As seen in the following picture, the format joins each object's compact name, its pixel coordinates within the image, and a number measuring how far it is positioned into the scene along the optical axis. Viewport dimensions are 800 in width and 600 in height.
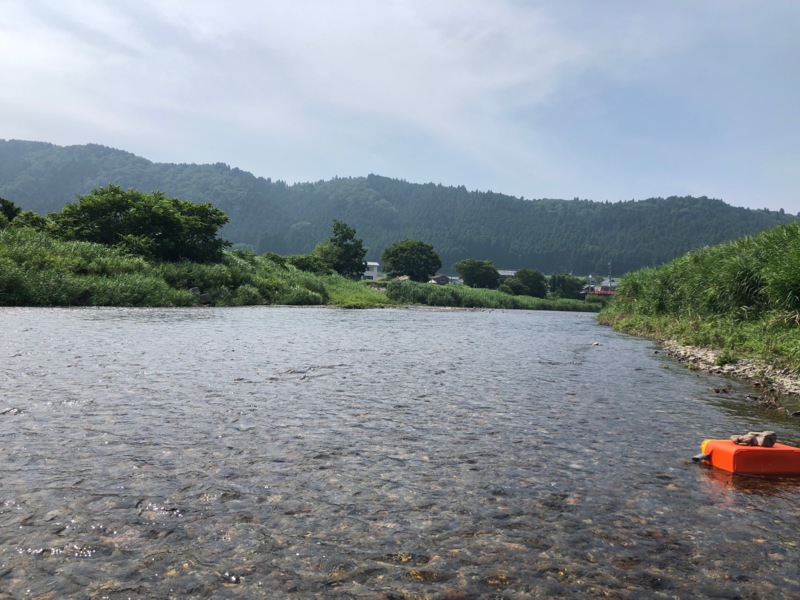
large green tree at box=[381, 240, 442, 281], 139.38
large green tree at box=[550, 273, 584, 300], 164.38
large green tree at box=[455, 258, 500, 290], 154.15
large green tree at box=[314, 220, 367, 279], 113.06
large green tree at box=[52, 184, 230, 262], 47.16
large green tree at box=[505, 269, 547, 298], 150.38
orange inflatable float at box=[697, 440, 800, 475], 6.65
